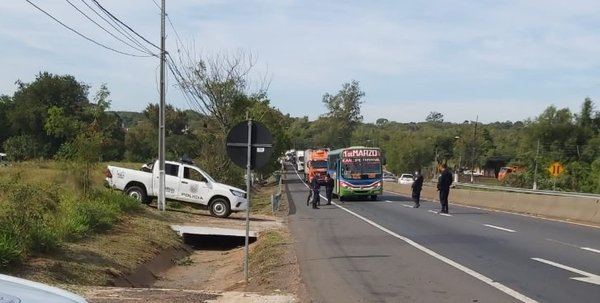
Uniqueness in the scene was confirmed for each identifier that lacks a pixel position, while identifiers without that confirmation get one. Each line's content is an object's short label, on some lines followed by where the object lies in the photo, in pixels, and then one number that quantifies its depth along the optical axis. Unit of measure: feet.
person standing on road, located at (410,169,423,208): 102.08
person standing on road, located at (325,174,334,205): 112.37
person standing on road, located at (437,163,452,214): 85.12
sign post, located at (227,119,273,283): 36.52
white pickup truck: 83.87
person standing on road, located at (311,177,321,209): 106.22
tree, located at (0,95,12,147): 250.57
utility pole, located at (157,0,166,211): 77.00
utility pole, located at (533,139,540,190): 233.23
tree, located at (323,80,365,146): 475.72
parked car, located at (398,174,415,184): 252.83
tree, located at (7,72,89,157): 241.35
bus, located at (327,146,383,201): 124.26
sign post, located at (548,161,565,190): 153.17
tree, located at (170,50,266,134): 148.77
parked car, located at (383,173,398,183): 258.49
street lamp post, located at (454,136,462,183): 324.39
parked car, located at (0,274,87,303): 11.05
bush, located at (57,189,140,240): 44.98
